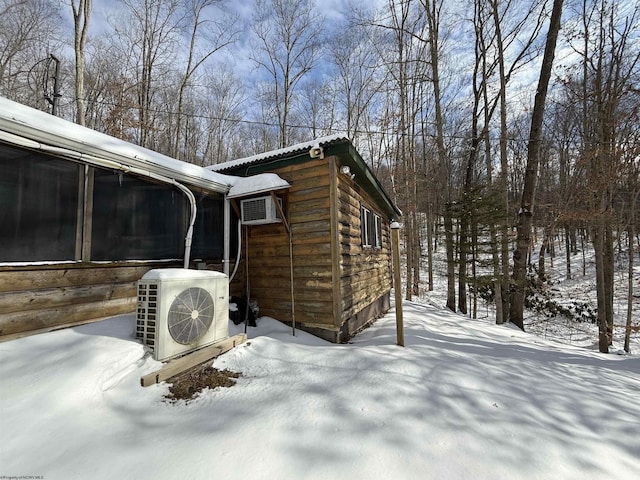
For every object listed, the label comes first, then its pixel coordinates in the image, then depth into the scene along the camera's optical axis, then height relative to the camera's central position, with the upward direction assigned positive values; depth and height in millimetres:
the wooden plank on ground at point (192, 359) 2284 -1043
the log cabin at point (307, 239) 4223 +188
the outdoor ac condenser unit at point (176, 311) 2547 -596
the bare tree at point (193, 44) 12250 +9266
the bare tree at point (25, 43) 9578 +7503
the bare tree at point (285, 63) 13102 +9262
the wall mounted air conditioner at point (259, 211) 4324 +635
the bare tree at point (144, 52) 11547 +8496
